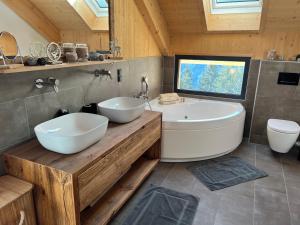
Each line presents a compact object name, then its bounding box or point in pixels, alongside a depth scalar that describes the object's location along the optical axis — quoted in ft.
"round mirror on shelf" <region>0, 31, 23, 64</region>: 4.85
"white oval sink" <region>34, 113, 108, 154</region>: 4.74
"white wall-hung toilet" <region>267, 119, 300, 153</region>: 9.49
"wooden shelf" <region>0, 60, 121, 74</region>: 4.35
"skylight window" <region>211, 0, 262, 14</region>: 10.32
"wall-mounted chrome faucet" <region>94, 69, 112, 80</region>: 7.53
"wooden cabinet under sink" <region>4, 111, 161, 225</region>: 4.58
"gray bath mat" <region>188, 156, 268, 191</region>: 8.29
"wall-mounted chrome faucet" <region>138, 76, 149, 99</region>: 10.76
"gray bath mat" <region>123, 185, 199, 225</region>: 6.48
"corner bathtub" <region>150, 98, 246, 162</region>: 9.09
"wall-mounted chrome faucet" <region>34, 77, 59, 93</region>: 5.53
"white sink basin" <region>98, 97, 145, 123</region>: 6.80
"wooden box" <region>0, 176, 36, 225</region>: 4.19
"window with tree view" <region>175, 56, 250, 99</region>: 11.76
